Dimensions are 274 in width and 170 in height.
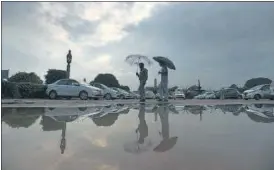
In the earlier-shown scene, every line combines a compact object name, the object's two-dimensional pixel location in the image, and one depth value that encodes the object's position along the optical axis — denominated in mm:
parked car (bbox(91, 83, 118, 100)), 11259
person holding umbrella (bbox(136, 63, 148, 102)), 7527
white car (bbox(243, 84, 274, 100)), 11948
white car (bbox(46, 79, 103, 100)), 9336
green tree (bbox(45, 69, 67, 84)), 18588
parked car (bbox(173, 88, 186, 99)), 17238
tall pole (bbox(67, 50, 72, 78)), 14556
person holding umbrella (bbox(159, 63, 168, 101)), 7974
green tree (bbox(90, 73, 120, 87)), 26066
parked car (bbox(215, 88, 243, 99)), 15072
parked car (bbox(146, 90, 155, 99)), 15747
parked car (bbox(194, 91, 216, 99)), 16808
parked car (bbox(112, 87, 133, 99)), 13475
